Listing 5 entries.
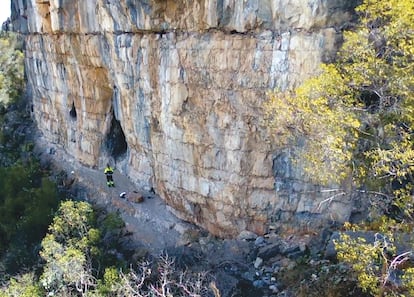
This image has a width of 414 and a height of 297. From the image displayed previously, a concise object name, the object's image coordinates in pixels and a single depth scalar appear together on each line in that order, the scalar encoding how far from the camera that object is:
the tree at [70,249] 15.22
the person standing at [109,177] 21.38
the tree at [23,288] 15.01
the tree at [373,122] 9.16
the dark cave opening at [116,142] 22.17
